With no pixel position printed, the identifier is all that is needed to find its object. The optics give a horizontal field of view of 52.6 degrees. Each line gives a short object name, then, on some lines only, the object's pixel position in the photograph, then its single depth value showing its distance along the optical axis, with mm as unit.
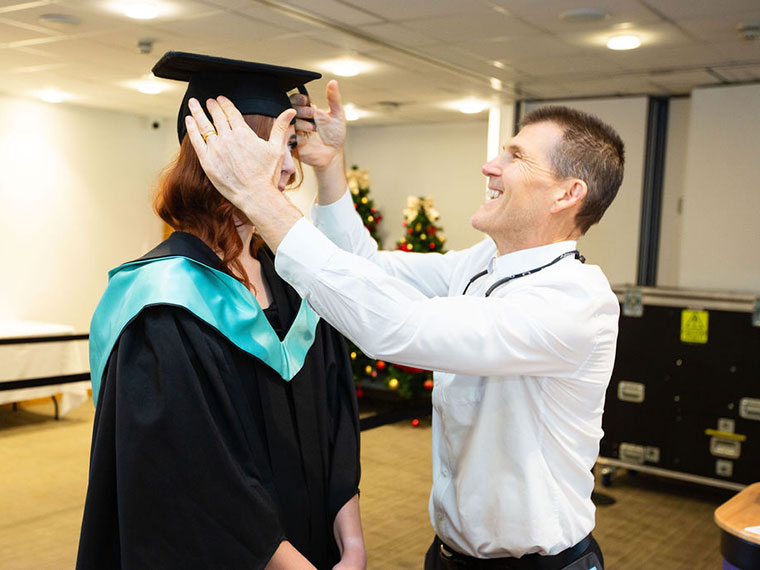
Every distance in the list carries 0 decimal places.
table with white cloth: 6391
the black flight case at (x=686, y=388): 5004
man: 1354
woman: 1411
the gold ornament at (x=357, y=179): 8164
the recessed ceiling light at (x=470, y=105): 7043
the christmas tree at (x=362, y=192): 8180
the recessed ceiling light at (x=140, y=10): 4168
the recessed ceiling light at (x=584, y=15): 4117
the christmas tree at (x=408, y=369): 7254
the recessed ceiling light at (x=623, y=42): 4632
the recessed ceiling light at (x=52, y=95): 7047
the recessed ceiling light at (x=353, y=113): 7557
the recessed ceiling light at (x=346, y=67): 5453
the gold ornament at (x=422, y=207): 7699
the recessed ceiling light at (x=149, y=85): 6293
